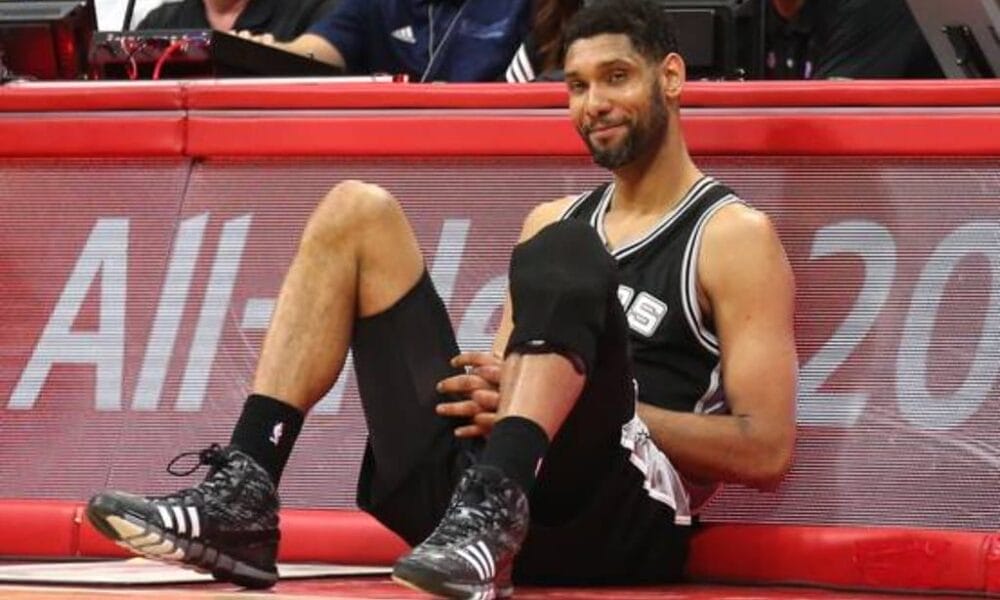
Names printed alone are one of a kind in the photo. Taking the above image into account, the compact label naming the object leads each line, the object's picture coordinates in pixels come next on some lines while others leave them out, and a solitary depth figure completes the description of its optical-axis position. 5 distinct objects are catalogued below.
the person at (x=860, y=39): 11.02
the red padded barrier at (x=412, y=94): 8.49
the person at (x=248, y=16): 12.34
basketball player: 6.80
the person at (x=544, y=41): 10.64
